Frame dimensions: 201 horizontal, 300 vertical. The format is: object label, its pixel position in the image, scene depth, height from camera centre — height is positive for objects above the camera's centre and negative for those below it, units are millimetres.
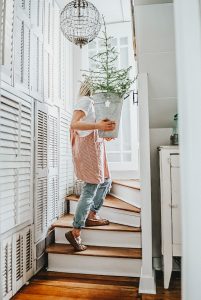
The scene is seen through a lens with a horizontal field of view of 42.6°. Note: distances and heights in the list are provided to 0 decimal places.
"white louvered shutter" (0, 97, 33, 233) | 1678 +6
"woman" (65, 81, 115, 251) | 2160 -60
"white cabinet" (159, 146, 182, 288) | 1759 -314
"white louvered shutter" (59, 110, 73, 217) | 2855 -10
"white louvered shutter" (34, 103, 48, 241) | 2182 -68
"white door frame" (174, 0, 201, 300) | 787 +91
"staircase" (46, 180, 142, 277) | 2098 -748
